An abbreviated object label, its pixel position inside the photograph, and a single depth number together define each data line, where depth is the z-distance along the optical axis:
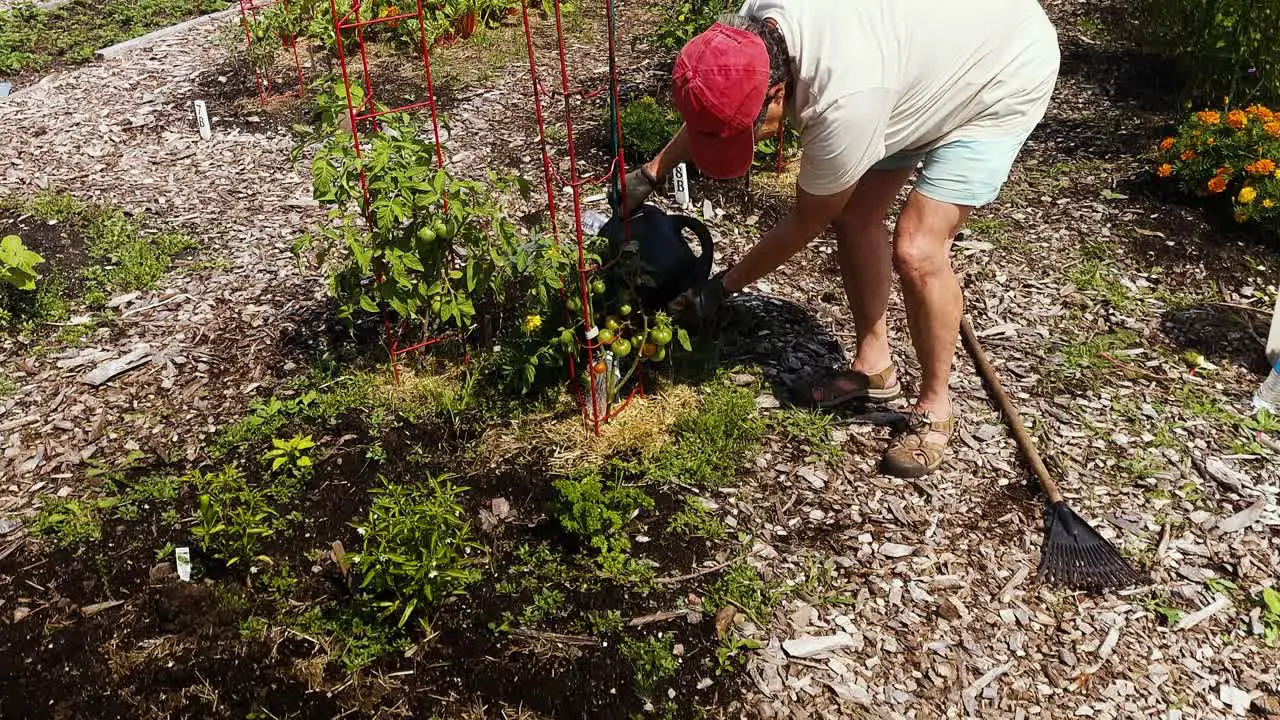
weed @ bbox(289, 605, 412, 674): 2.46
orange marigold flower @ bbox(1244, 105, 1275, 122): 4.12
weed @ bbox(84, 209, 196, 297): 3.97
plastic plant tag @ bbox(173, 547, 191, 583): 2.67
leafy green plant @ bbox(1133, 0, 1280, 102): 4.73
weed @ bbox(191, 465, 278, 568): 2.65
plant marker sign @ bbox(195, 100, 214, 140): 5.11
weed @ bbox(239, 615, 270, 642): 2.50
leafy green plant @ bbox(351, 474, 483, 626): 2.46
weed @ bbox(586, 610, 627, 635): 2.53
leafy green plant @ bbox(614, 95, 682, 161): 4.69
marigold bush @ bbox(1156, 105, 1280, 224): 3.95
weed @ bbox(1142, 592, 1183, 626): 2.62
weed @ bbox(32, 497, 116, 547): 2.80
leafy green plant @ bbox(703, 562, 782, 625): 2.61
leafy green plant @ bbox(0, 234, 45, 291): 3.61
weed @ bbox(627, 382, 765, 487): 3.00
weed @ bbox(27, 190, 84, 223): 4.44
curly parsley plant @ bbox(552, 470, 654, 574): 2.70
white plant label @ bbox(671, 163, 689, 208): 3.93
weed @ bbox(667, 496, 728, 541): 2.82
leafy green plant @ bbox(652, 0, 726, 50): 5.36
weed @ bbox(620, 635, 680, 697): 2.41
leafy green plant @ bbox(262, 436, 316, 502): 2.92
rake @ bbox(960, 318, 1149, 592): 2.70
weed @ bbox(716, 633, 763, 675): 2.46
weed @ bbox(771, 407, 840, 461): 3.14
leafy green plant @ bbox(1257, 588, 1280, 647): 2.57
